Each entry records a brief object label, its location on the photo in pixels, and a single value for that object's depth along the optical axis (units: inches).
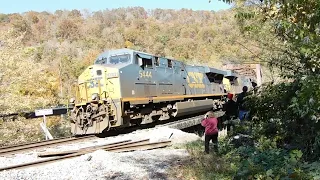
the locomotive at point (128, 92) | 449.1
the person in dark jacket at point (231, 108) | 398.9
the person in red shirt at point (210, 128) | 303.4
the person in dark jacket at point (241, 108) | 353.5
